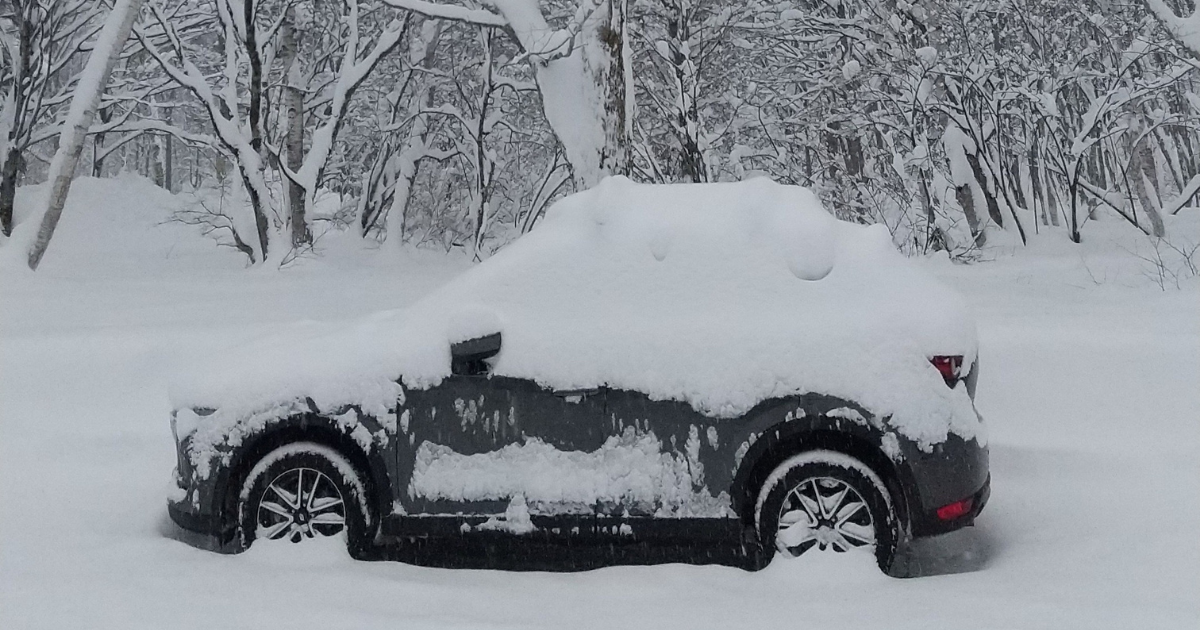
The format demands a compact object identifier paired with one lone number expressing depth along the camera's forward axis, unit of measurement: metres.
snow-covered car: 4.48
